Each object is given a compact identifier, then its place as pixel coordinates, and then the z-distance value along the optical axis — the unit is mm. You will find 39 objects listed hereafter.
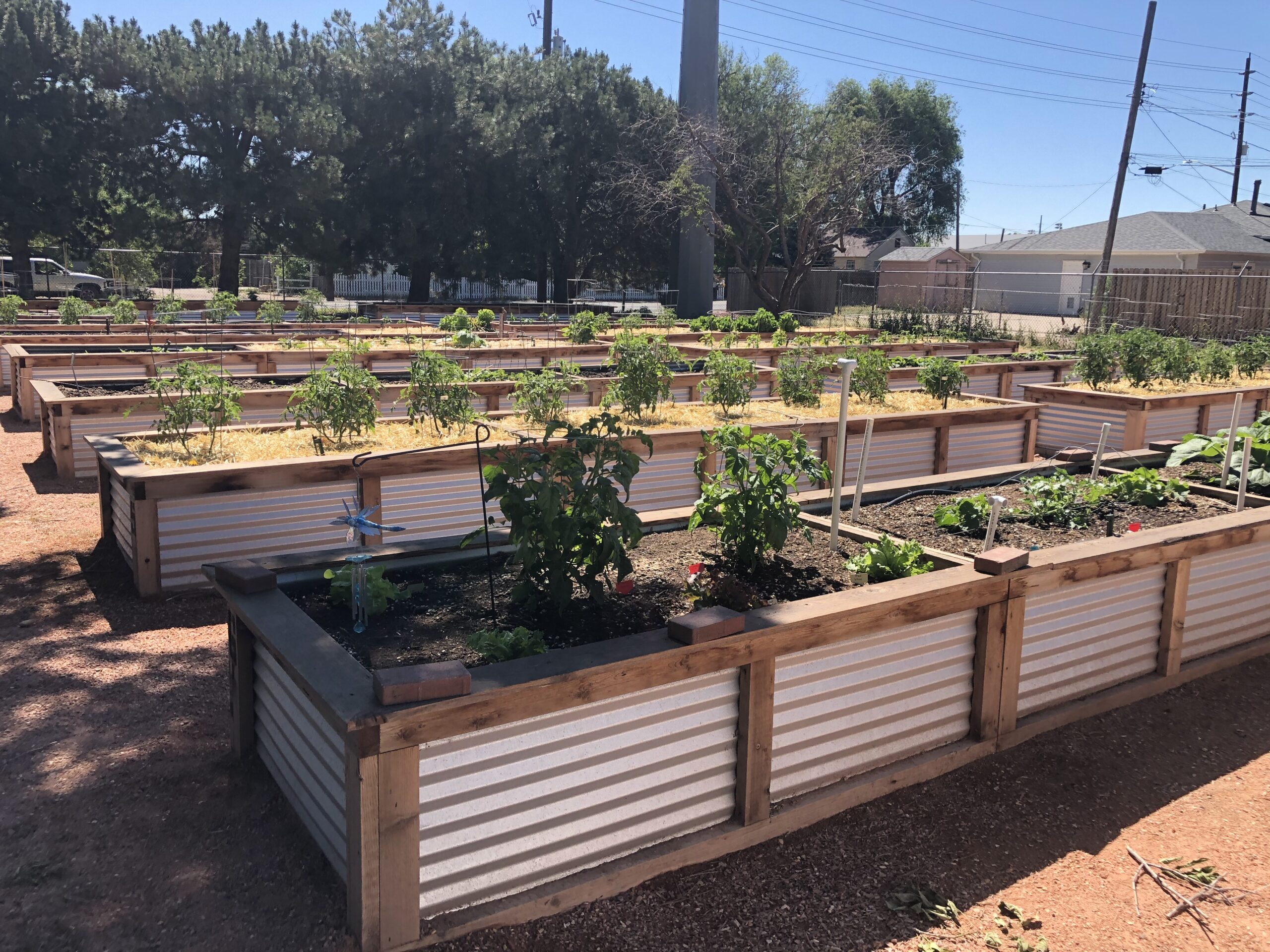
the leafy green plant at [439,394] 7383
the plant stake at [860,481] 4809
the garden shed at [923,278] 35094
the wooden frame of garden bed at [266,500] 5551
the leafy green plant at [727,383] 8734
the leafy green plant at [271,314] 19281
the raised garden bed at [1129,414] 9859
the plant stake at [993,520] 4109
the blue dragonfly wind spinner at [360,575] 3496
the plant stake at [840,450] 4215
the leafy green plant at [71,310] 17000
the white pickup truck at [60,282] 31219
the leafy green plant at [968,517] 4945
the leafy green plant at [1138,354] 11234
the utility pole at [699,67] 29750
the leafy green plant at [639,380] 8180
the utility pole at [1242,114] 44906
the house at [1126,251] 36062
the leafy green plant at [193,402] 6656
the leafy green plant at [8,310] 16938
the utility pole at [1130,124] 27188
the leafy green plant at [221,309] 19016
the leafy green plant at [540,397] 7707
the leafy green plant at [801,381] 9266
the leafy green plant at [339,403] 6785
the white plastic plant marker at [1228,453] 5613
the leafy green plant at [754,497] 4086
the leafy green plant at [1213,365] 12094
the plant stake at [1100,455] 5305
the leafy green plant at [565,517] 3467
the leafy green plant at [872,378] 9375
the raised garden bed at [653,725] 2680
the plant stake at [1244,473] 5167
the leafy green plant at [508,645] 3154
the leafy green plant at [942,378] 9734
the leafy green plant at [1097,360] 11211
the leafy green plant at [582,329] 15234
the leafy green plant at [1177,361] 11539
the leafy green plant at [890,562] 4043
